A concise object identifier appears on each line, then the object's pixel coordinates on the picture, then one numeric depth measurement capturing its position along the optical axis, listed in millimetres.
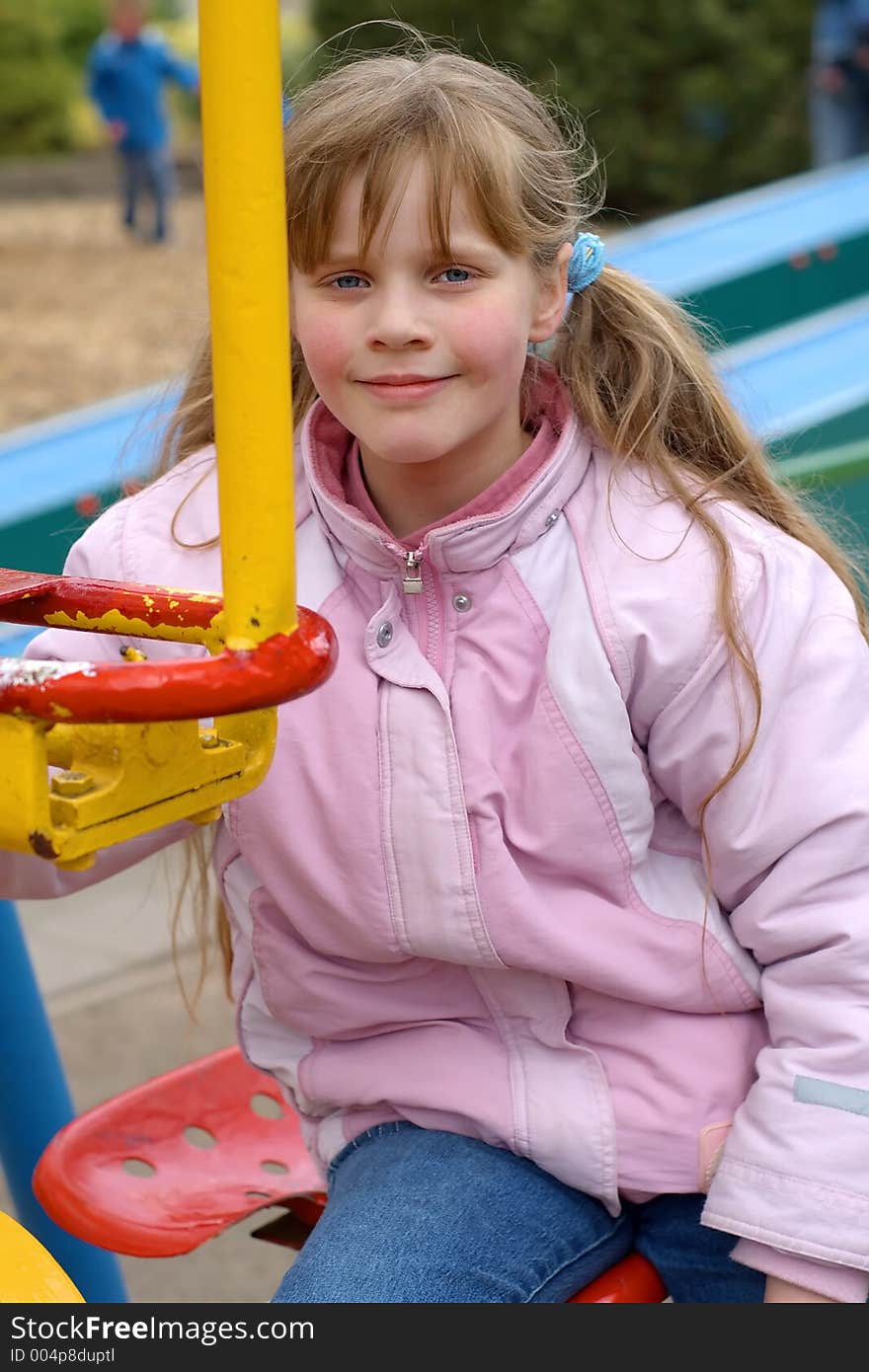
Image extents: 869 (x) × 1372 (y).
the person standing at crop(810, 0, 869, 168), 13598
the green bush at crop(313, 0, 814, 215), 20530
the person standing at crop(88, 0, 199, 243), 19697
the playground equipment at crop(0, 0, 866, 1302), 1395
